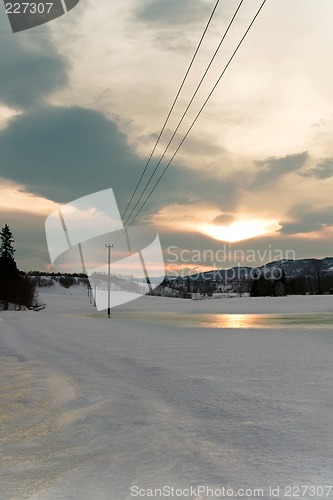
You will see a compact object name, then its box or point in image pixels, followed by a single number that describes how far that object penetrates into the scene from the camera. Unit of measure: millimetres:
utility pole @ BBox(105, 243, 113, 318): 57500
